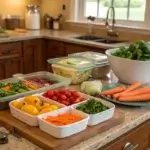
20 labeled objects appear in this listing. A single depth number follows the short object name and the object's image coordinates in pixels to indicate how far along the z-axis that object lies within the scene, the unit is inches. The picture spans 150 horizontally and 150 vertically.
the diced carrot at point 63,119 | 40.1
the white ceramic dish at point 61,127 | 38.2
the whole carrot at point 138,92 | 54.6
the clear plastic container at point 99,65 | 68.3
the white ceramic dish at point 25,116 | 41.6
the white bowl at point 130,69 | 61.2
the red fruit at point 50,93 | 49.3
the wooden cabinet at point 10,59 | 128.3
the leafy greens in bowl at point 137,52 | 62.4
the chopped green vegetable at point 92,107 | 44.1
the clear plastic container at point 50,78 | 56.1
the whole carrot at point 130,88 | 53.7
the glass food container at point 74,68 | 63.1
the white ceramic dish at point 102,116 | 42.4
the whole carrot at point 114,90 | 55.0
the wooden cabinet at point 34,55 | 137.8
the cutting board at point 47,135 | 37.4
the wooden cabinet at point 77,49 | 120.9
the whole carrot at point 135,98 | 52.9
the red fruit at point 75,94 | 49.5
